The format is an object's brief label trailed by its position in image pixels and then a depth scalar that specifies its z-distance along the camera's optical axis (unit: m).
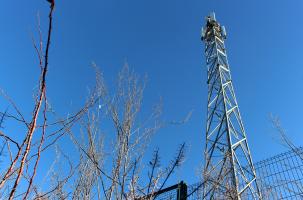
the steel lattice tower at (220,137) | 5.61
